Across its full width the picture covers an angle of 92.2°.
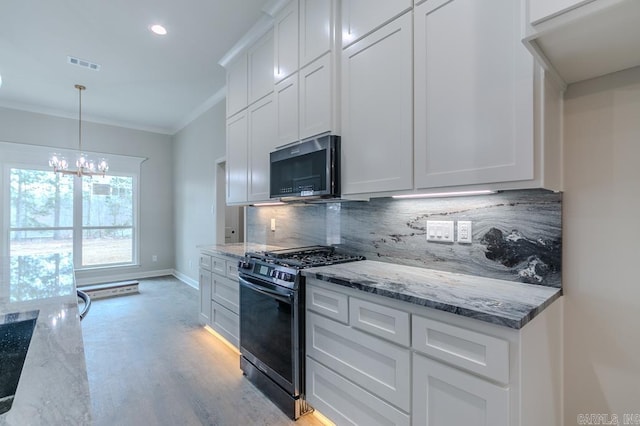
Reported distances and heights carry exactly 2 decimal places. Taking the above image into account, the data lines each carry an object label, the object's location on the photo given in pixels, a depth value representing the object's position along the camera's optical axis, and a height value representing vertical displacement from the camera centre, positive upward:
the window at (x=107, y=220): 5.64 -0.12
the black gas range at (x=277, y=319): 1.95 -0.74
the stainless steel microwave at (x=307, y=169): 2.08 +0.33
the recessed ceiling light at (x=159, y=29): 2.91 +1.77
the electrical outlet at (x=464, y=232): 1.73 -0.10
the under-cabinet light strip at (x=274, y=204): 3.05 +0.11
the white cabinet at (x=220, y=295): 2.78 -0.80
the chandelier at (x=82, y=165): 4.04 +0.66
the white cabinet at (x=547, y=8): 0.98 +0.68
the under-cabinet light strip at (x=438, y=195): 1.63 +0.11
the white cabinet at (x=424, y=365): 1.11 -0.65
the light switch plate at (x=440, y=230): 1.81 -0.10
